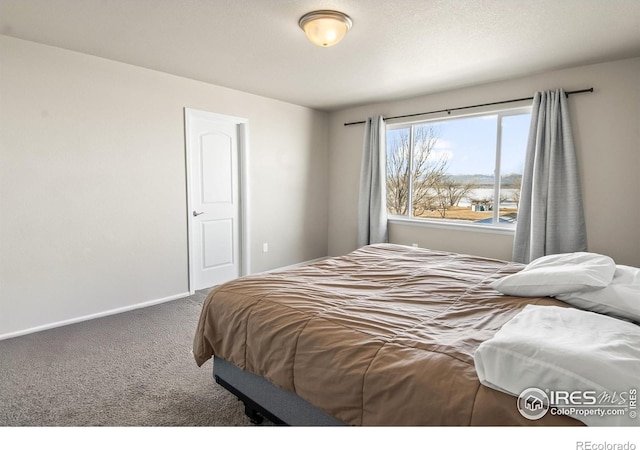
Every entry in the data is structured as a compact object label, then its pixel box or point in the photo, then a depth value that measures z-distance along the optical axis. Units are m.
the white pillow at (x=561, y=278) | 1.70
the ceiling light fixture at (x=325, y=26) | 2.38
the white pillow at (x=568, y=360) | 0.96
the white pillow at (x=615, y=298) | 1.52
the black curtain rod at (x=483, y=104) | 3.45
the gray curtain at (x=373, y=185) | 4.93
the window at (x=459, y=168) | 4.05
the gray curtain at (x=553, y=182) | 3.47
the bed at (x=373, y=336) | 1.15
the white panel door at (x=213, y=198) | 4.08
